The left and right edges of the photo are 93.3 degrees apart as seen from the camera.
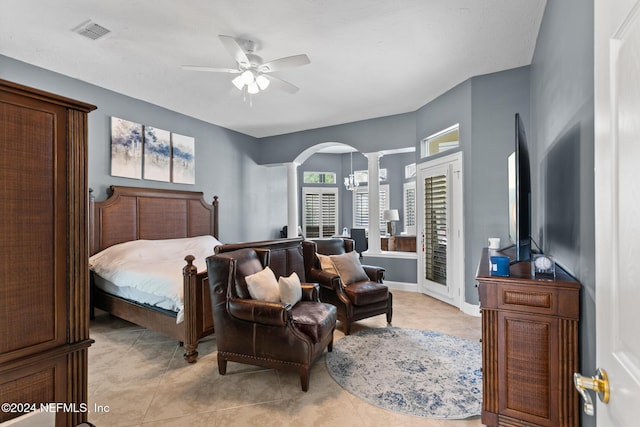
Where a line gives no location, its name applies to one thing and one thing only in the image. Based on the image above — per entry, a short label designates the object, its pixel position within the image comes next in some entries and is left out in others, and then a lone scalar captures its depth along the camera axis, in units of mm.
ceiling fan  2673
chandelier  8305
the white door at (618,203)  556
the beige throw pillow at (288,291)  2631
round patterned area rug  2135
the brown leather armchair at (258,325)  2301
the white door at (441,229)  4168
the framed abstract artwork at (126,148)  4188
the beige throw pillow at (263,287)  2531
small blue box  1697
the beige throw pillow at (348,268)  3629
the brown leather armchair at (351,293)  3326
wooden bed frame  2812
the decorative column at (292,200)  6531
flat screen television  1800
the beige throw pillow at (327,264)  3680
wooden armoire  1083
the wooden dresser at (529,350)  1520
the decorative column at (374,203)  5512
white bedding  2943
